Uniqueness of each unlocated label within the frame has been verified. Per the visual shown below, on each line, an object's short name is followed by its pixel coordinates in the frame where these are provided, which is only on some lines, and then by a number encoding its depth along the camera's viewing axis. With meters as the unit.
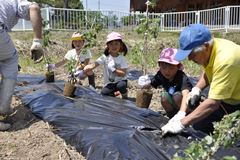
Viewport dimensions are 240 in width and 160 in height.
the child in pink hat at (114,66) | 3.00
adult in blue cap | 1.72
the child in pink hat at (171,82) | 2.38
